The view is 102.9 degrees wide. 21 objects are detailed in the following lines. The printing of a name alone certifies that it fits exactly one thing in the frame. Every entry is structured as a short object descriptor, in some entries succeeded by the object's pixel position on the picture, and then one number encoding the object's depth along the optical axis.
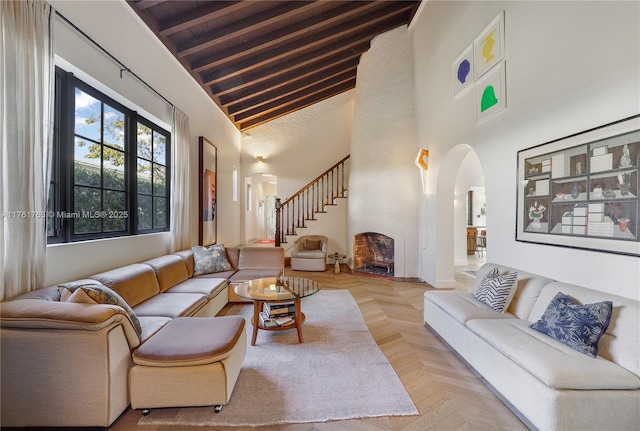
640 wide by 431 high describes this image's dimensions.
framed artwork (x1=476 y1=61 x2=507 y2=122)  2.72
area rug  1.65
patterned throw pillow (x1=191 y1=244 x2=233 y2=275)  3.69
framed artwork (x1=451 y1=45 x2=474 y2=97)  3.31
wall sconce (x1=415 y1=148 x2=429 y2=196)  4.66
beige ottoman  1.60
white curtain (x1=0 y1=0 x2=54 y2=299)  1.62
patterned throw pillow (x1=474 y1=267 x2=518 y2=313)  2.31
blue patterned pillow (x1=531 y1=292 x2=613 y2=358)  1.55
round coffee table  2.59
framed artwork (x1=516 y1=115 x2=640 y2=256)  1.67
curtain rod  2.08
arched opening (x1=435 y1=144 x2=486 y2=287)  4.08
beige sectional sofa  1.43
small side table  5.86
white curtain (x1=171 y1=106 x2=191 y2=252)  3.60
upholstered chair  5.99
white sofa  1.37
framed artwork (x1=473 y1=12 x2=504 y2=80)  2.75
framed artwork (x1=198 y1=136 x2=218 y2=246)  4.47
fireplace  5.86
